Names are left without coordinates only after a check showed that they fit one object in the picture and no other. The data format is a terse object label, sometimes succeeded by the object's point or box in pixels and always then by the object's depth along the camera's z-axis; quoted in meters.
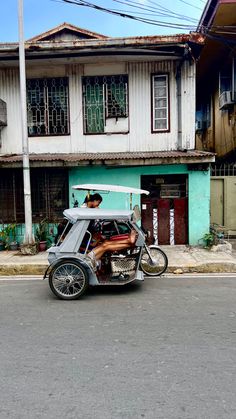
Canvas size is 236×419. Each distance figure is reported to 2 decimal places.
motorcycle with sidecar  6.26
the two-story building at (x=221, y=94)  12.66
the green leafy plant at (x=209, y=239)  10.68
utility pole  9.71
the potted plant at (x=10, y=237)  11.18
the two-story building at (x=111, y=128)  10.91
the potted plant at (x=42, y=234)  10.95
